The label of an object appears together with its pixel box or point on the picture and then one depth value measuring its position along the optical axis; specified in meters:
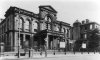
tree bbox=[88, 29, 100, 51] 48.33
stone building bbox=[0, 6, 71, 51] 33.75
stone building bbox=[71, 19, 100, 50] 55.71
